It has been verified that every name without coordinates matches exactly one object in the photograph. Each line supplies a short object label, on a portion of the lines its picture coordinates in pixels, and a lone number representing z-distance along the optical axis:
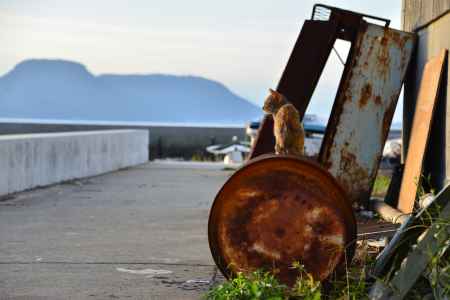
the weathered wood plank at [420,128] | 11.48
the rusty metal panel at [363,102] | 13.40
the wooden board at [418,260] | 7.16
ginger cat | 9.68
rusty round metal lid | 7.99
